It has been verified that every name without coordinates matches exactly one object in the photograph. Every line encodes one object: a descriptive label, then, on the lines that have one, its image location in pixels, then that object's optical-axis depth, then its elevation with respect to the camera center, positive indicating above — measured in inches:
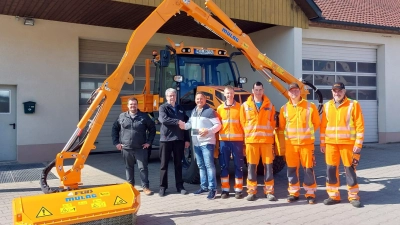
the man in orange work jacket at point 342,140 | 226.1 -15.9
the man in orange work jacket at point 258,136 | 238.4 -14.1
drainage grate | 314.3 -51.5
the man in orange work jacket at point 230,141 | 244.8 -17.7
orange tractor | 171.6 +13.6
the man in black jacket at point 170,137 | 251.4 -15.3
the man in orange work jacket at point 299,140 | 231.6 -16.3
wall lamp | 395.5 +95.6
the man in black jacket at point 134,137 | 247.1 -15.3
